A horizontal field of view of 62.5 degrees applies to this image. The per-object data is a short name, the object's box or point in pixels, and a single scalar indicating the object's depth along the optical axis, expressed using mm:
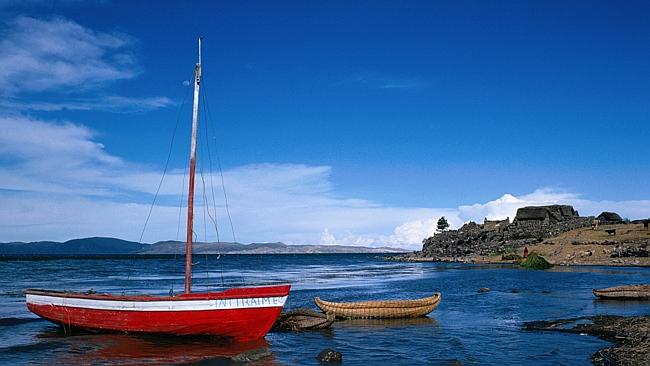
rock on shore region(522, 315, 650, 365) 18500
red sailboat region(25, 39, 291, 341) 23688
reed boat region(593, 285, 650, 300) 37097
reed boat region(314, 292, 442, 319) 31688
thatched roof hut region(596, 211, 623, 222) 126112
